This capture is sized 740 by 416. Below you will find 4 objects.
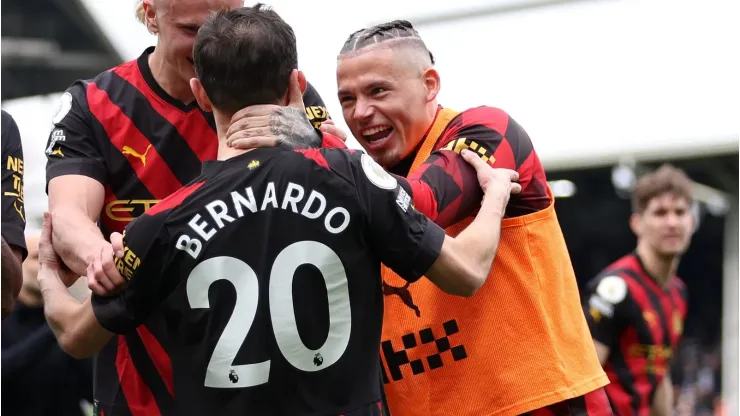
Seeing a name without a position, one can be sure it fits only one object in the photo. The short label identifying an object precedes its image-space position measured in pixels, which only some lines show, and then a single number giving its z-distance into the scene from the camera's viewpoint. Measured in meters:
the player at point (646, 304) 15.09
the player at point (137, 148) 7.01
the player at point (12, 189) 7.75
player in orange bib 7.03
